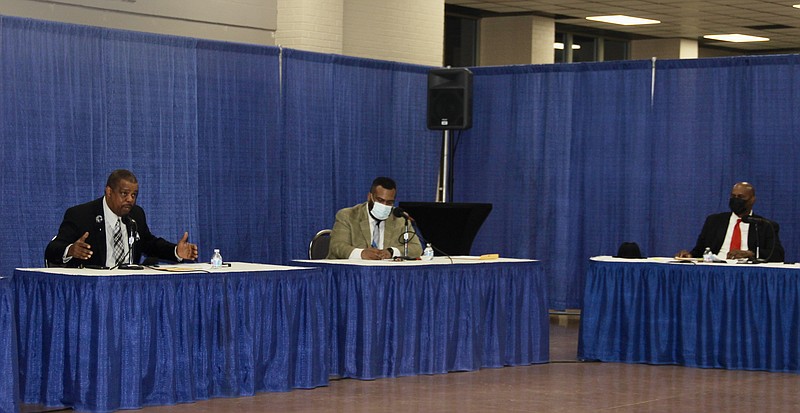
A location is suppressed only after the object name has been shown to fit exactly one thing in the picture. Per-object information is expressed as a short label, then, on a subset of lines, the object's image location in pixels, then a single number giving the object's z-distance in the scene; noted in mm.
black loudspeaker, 10992
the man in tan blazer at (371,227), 8344
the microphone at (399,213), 8273
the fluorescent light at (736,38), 18906
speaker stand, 11893
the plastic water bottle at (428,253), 8352
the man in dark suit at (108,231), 6965
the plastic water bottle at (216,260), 7195
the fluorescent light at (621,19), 16797
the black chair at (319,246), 8594
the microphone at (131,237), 6834
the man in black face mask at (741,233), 8914
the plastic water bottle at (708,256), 8758
